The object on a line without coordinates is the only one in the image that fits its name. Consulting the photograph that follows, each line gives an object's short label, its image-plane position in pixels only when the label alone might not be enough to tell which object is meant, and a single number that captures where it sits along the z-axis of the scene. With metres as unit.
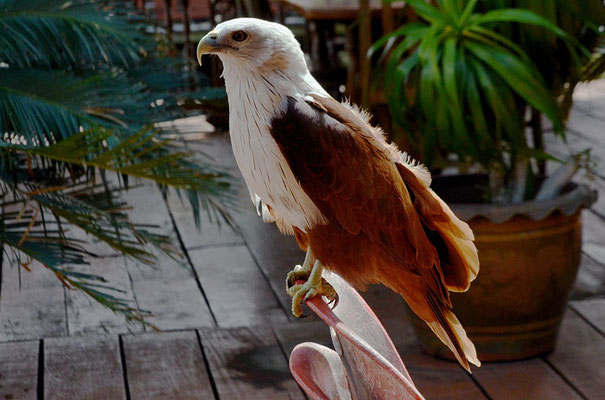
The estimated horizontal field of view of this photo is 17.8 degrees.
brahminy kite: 2.38
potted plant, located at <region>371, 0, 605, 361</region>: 3.57
